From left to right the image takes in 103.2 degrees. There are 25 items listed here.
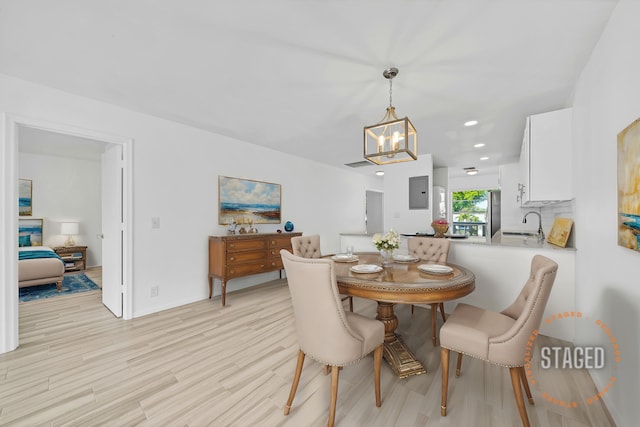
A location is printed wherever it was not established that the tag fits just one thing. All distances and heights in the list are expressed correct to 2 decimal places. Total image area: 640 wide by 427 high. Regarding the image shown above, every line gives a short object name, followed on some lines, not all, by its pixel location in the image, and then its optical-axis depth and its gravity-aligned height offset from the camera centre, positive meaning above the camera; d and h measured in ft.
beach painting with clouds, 12.98 +0.59
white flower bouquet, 7.41 -0.85
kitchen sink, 14.52 -1.18
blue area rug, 12.20 -4.13
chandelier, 6.70 +2.13
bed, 12.39 -2.92
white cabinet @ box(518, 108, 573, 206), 8.00 +1.87
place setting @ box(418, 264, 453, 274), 6.33 -1.45
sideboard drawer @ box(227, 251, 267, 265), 11.60 -2.16
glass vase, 7.52 -1.32
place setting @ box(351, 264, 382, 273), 6.48 -1.47
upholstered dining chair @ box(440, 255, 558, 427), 4.54 -2.39
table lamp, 17.34 -1.32
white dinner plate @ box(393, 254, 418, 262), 8.20 -1.50
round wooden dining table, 5.37 -1.65
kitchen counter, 8.82 -1.13
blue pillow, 16.24 -1.91
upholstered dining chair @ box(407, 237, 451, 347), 8.84 -1.34
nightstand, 16.89 -3.11
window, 26.04 +0.13
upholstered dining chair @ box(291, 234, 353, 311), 10.24 -1.45
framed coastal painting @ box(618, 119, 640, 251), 3.97 +0.46
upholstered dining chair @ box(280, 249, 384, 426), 4.66 -2.21
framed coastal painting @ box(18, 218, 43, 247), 16.31 -1.39
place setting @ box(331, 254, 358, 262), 8.15 -1.50
